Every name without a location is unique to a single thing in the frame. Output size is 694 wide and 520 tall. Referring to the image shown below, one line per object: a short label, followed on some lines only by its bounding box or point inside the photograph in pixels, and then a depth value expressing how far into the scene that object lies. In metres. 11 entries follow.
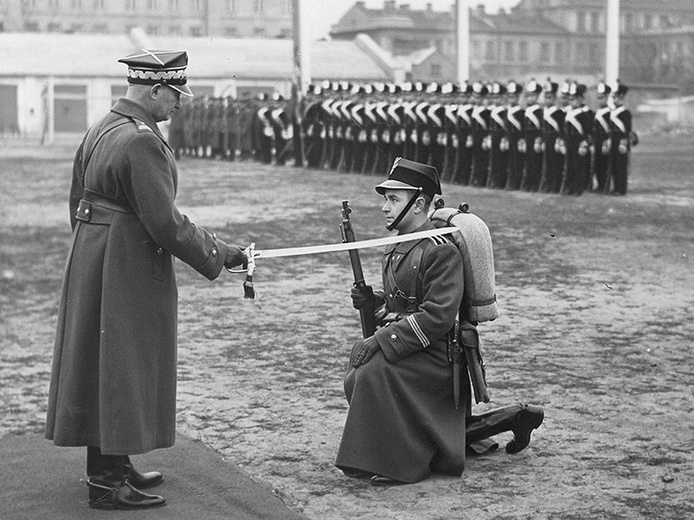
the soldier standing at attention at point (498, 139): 18.06
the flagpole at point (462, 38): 28.28
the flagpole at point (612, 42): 24.44
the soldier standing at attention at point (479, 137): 18.48
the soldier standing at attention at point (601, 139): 16.58
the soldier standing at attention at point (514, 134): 17.61
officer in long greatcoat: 4.25
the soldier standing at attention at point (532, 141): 17.28
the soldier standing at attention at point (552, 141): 16.84
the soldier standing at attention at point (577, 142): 16.52
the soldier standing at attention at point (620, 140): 16.47
